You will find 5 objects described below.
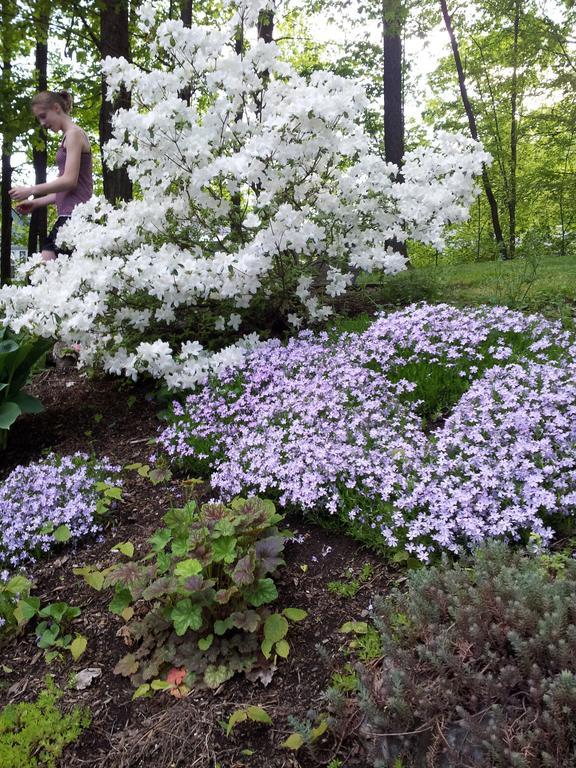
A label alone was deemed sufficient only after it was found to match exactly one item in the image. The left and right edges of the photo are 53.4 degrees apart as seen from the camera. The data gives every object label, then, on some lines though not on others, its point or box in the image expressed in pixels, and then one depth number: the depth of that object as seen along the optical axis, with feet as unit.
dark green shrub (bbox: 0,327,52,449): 14.67
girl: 17.97
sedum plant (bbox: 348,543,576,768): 5.37
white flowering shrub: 13.97
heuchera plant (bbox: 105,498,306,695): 8.14
